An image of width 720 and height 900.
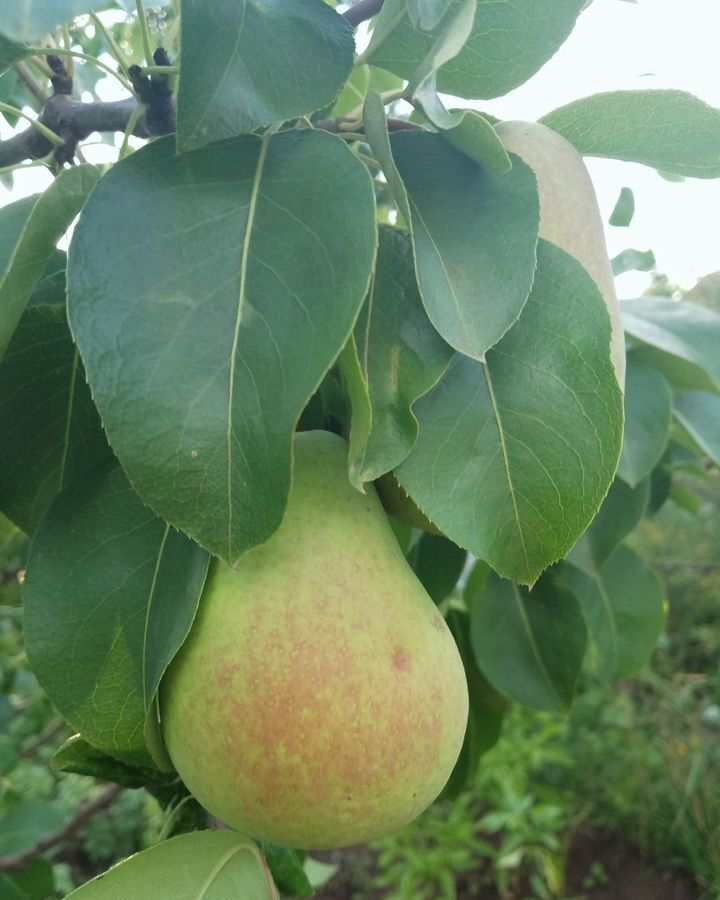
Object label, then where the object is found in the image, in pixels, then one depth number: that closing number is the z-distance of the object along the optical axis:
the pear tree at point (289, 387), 0.14
